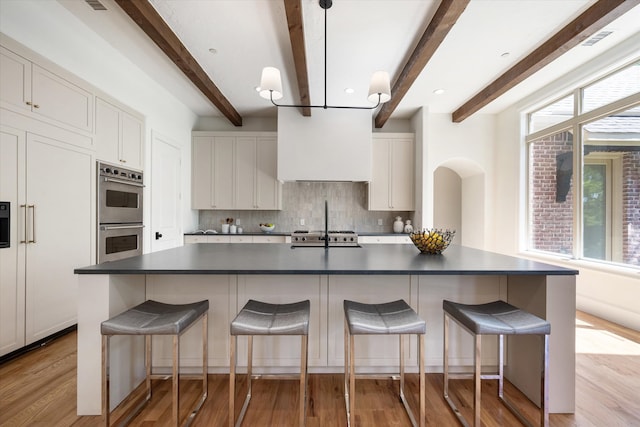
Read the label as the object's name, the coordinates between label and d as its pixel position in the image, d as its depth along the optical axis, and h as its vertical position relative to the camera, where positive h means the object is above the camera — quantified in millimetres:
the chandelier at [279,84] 2064 +942
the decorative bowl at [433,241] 2068 -211
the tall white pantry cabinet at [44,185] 2047 +207
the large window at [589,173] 2908 +498
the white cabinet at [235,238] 4348 -412
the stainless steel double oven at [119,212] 2834 -12
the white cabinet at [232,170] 4637 +681
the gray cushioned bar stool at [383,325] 1384 -561
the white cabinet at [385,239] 4371 -412
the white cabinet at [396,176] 4660 +603
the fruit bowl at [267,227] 4602 -251
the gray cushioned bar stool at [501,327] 1393 -571
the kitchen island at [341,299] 1613 -566
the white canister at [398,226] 4746 -226
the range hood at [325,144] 4297 +1035
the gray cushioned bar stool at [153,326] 1373 -568
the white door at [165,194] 3652 +245
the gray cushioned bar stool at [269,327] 1369 -564
